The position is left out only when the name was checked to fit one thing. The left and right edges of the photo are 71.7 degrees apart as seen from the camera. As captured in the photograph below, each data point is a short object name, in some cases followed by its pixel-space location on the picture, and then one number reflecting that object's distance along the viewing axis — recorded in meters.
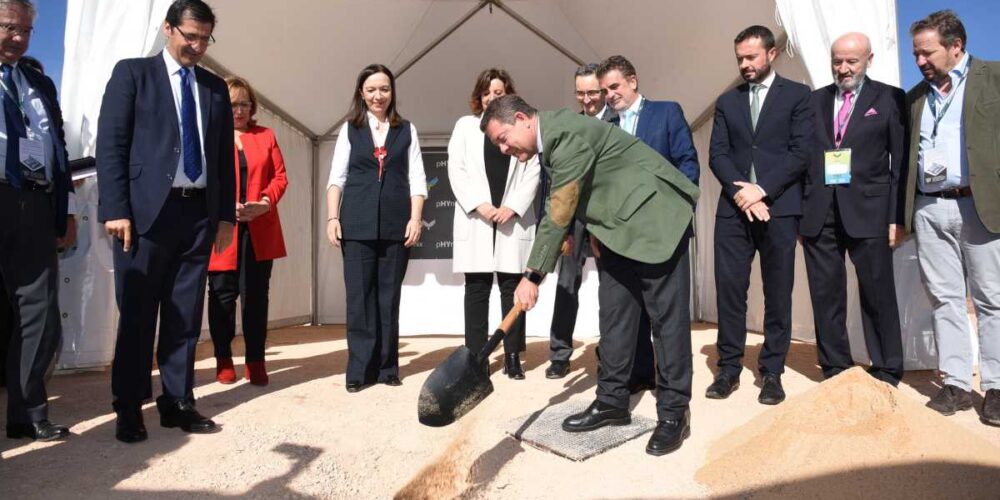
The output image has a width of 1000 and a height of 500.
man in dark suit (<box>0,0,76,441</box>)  2.51
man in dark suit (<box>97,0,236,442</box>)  2.55
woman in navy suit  3.46
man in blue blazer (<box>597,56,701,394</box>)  3.21
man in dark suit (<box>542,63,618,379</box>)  3.62
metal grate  2.43
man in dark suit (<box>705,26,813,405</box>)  3.12
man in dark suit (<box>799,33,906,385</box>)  3.16
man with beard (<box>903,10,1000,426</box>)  2.82
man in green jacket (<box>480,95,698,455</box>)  2.37
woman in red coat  3.51
